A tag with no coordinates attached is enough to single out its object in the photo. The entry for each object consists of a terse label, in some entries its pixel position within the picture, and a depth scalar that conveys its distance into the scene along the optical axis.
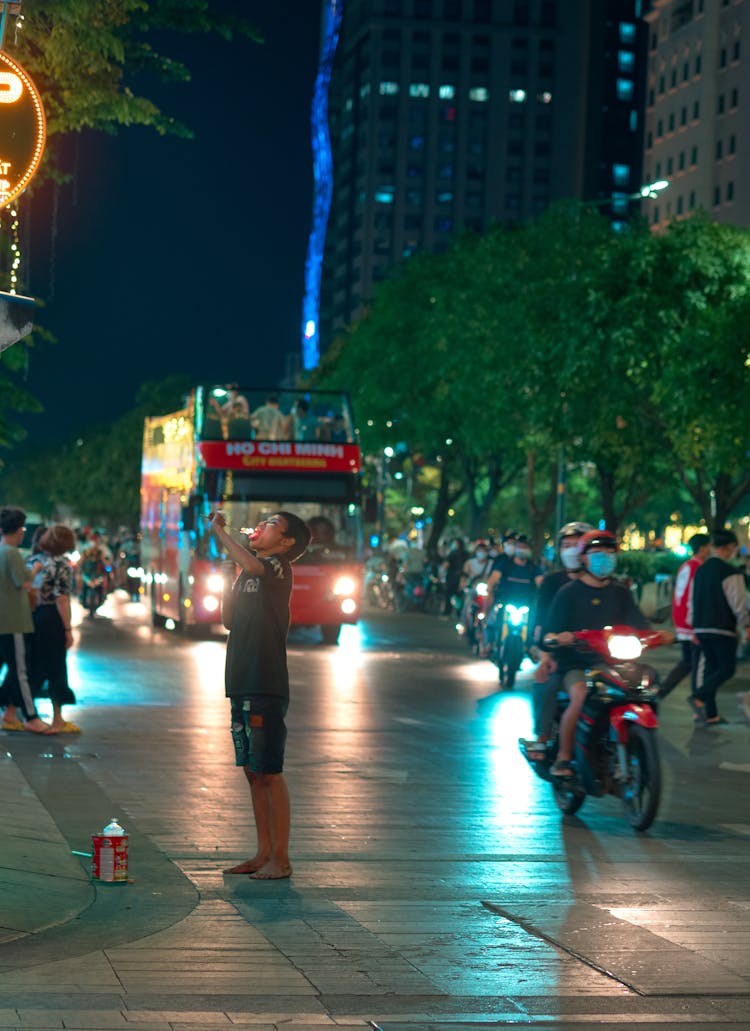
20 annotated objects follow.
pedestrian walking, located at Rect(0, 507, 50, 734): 15.23
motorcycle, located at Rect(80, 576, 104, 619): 41.59
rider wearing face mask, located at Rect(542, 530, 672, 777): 12.30
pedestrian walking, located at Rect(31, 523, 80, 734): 16.12
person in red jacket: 19.89
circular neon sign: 8.49
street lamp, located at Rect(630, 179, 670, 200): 38.70
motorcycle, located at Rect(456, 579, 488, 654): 29.22
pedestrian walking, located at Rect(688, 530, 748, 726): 19.16
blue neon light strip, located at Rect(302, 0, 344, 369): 101.31
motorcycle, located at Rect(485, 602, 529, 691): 23.39
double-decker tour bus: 31.03
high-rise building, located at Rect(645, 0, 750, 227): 115.12
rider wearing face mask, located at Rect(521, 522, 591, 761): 12.66
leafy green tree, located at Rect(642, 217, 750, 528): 35.59
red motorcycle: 11.53
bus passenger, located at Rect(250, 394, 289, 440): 31.67
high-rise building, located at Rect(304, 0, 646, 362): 180.50
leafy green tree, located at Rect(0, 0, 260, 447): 15.34
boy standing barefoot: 9.54
